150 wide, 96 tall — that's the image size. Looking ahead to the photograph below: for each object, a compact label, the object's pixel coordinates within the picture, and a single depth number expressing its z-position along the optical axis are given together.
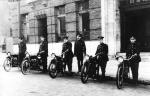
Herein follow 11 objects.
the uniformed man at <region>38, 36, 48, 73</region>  13.55
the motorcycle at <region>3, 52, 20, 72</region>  14.90
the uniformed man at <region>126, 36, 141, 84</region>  10.13
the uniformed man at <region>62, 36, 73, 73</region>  12.73
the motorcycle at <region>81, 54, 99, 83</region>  10.65
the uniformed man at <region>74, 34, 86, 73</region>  12.80
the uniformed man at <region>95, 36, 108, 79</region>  11.14
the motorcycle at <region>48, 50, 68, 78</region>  12.04
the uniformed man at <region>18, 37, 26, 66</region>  14.81
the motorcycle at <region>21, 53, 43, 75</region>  13.66
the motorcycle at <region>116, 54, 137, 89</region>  9.47
